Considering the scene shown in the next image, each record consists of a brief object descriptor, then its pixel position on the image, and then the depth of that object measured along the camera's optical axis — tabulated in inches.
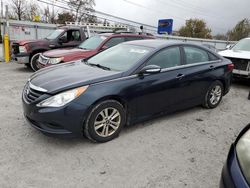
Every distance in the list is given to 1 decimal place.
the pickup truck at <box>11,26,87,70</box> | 324.2
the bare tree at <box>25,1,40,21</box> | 1668.3
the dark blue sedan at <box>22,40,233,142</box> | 114.2
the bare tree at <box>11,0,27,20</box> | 1608.0
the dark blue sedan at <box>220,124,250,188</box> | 59.4
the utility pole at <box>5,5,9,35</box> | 420.5
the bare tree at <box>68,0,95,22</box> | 1507.5
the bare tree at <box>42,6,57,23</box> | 1688.0
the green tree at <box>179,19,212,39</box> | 1857.8
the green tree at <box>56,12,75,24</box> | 1528.1
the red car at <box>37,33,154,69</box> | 249.3
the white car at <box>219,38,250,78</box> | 266.7
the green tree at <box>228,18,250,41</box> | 1614.2
